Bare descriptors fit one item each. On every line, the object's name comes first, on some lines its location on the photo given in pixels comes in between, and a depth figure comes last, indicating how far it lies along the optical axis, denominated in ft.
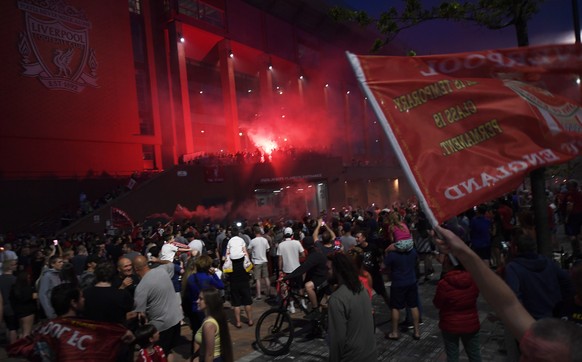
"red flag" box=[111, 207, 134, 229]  68.08
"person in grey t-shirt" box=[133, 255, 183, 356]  17.93
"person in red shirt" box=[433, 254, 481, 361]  14.82
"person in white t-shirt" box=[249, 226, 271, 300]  33.96
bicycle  21.67
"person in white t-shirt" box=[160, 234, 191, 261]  28.53
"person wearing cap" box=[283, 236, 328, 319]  22.67
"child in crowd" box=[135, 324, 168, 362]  12.29
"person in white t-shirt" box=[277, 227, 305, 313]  28.09
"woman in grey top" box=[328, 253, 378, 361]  11.71
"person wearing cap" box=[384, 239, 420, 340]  21.84
